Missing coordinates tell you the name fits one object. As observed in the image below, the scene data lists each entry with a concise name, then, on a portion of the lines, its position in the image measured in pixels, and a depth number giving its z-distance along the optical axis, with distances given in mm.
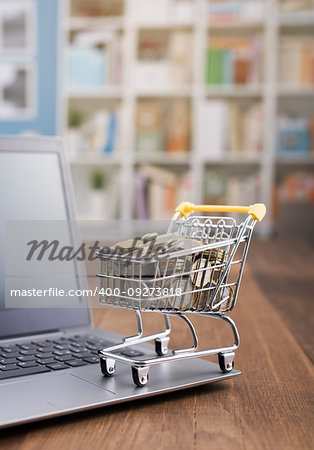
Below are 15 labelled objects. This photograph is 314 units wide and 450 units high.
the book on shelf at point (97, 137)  3756
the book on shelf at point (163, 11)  3627
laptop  556
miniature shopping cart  604
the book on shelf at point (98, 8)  3873
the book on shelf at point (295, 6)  3572
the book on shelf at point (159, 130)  3682
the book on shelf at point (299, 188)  3602
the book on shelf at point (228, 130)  3613
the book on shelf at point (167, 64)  3660
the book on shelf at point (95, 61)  3750
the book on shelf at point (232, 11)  3572
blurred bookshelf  3600
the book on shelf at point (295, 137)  3615
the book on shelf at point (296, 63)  3602
